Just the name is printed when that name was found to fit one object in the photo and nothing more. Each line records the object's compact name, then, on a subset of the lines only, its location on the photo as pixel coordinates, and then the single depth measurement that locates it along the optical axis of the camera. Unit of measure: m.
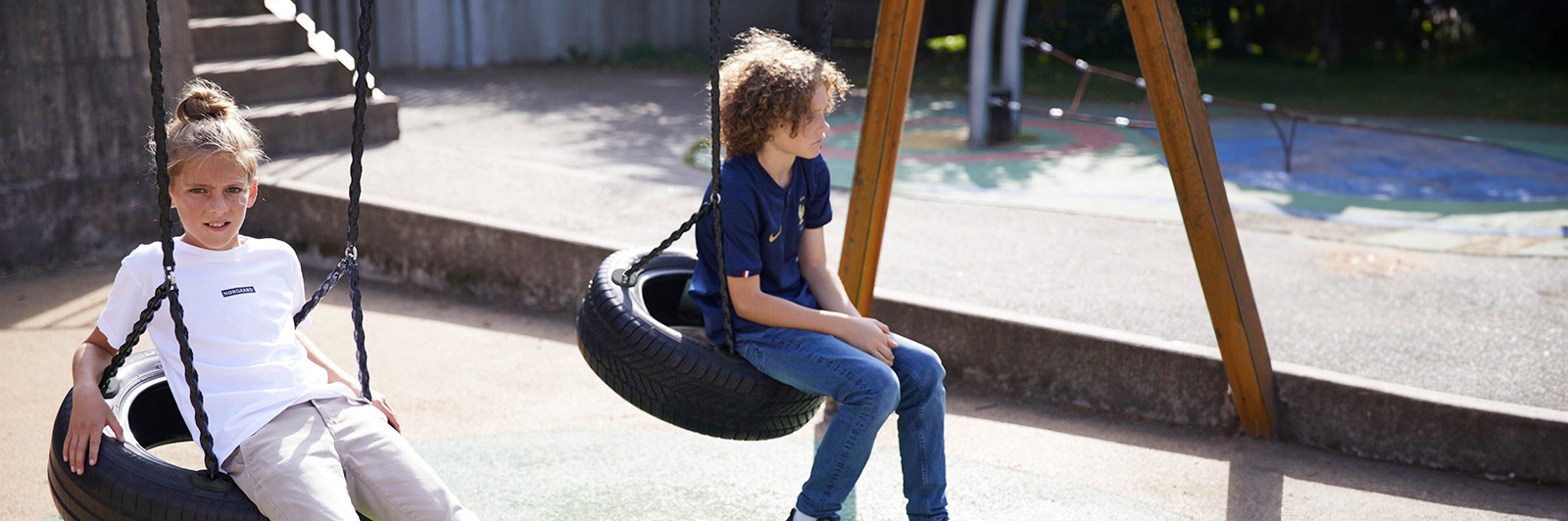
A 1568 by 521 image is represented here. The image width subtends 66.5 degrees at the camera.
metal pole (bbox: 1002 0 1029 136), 10.12
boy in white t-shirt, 2.25
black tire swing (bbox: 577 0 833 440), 2.79
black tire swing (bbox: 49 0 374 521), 2.10
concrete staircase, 7.26
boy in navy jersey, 2.78
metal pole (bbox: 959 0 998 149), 9.97
